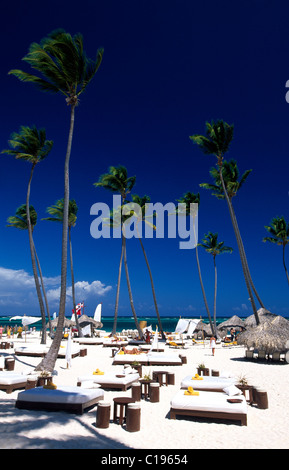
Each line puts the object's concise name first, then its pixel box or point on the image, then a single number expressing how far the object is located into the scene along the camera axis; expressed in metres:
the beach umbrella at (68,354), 12.91
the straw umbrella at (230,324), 32.99
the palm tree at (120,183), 27.25
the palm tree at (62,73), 11.20
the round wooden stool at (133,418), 5.71
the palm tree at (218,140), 23.19
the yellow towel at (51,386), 7.38
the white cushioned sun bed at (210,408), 6.24
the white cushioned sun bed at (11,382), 8.66
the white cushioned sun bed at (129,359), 13.86
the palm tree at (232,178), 24.41
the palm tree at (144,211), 28.80
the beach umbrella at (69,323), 36.50
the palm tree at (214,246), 36.69
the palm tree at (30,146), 17.61
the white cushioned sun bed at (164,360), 13.87
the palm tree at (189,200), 32.22
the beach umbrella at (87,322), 36.22
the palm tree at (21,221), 27.66
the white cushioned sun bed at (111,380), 9.06
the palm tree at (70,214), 28.98
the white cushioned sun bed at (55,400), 6.72
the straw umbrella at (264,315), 22.68
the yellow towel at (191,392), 7.09
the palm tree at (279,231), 35.44
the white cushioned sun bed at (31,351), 16.52
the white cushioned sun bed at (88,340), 23.71
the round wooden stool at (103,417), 5.85
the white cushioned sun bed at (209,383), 8.03
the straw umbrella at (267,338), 14.49
